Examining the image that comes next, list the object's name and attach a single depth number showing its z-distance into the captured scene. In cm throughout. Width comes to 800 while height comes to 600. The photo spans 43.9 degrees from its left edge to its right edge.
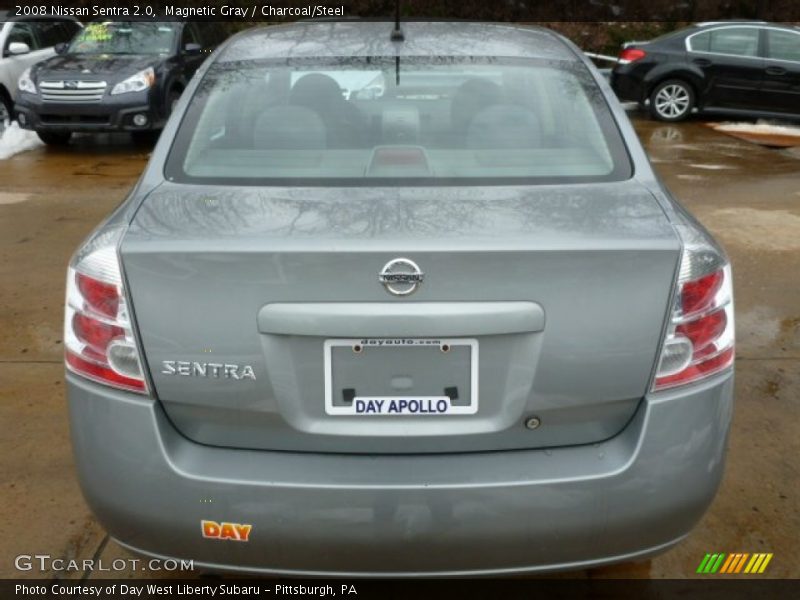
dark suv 1139
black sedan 1389
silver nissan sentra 227
